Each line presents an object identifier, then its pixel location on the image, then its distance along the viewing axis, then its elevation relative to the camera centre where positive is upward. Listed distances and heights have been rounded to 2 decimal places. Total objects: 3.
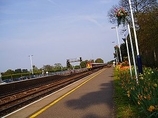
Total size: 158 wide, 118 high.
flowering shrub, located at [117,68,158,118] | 5.45 -0.85
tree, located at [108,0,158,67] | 24.86 +3.42
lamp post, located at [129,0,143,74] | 11.52 -0.07
